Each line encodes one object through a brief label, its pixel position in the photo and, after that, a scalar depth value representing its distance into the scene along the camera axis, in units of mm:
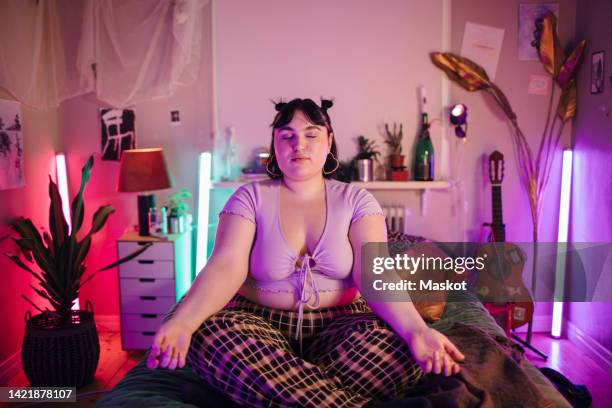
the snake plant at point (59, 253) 2521
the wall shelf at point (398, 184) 3137
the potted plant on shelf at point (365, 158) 3168
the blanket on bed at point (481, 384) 1293
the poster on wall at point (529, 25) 3120
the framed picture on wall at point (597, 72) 2814
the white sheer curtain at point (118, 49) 2994
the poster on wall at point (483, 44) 3148
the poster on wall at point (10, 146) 2580
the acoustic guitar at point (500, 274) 2928
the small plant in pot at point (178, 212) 3049
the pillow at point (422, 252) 2330
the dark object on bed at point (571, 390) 2166
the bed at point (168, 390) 1489
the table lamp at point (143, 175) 2910
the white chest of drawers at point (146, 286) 2916
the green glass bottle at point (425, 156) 3170
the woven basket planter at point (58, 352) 2447
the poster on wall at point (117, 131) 3213
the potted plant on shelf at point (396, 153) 3176
